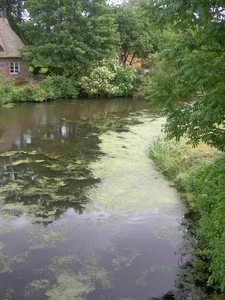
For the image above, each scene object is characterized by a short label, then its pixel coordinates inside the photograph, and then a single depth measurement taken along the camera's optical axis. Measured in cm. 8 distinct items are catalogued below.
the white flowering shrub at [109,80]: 2623
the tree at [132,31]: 3022
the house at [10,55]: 2664
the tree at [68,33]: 2420
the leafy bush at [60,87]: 2470
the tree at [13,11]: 3366
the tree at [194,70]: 459
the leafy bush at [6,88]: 2136
